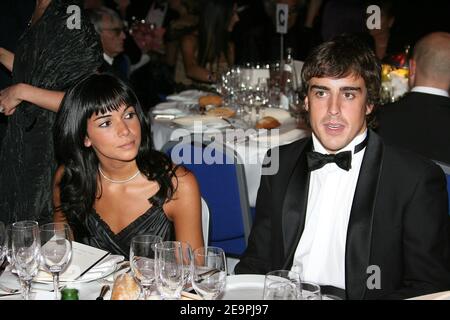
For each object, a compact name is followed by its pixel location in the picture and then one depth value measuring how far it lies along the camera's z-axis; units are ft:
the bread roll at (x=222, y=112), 15.48
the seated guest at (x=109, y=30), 16.85
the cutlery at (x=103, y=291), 6.00
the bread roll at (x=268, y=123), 14.30
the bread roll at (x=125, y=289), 5.74
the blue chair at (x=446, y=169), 8.36
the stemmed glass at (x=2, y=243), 6.27
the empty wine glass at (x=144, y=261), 5.74
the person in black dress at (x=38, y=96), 10.78
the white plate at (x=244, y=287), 6.13
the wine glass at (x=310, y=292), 5.33
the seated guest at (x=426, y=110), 10.67
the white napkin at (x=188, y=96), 17.92
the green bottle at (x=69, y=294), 5.40
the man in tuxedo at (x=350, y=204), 7.13
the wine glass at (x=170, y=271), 5.58
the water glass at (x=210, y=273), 5.62
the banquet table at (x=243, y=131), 12.87
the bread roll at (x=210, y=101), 16.48
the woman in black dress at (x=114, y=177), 8.39
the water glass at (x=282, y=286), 5.14
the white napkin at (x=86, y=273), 6.40
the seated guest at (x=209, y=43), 20.63
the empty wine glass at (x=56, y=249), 6.10
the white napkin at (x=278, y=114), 15.30
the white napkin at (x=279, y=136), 13.38
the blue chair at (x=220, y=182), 10.48
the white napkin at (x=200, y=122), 14.53
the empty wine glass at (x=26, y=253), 5.98
